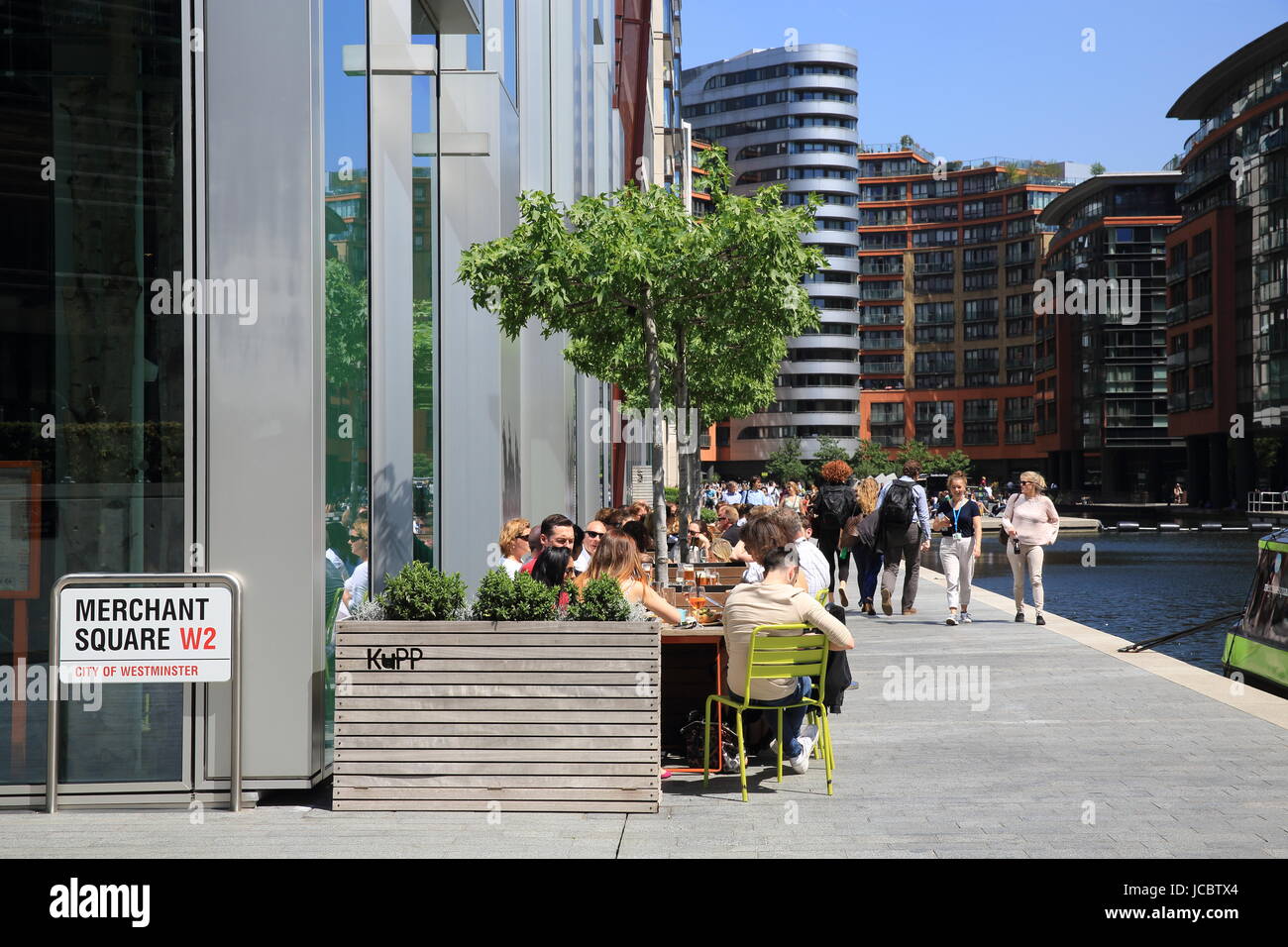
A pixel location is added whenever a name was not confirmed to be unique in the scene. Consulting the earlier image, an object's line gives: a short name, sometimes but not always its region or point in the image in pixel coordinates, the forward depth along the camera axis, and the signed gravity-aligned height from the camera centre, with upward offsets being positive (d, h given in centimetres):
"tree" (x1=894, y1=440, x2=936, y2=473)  12538 +72
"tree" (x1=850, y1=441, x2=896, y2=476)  12350 +20
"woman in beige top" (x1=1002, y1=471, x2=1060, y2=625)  1642 -76
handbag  773 -161
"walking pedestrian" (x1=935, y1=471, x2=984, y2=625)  1677 -97
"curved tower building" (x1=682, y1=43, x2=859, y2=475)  13088 +2826
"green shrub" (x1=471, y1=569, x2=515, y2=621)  668 -64
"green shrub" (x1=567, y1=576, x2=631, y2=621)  675 -68
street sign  668 -82
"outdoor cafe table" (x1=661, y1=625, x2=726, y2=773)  812 -128
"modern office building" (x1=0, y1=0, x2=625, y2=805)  685 +55
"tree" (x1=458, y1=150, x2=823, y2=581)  1070 +151
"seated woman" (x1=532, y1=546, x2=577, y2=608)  897 -66
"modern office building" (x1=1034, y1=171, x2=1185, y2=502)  10369 +992
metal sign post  665 -75
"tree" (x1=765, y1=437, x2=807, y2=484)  12300 -3
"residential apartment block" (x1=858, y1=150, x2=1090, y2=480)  13550 +1626
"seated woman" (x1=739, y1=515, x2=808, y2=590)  841 -45
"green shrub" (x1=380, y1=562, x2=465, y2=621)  671 -63
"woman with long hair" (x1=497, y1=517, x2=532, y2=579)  1086 -61
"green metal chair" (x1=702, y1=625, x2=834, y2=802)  718 -102
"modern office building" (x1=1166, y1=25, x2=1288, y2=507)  6944 +1008
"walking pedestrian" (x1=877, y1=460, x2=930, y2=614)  1741 -79
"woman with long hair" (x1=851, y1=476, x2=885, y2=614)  1794 -124
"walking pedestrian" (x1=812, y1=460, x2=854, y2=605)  1844 -68
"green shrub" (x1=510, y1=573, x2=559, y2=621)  670 -66
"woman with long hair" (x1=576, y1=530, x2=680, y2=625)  782 -59
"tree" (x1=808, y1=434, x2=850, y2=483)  12362 +101
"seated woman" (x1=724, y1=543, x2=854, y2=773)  729 -81
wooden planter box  659 -119
